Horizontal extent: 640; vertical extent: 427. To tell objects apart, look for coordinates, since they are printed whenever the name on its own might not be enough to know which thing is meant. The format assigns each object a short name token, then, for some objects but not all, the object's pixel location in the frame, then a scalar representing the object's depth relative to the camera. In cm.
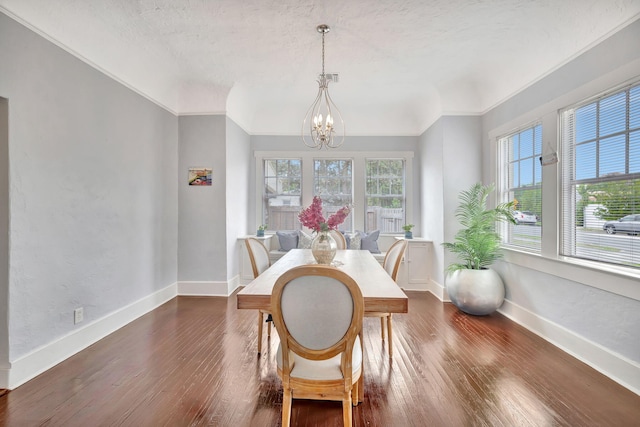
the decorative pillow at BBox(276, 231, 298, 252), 514
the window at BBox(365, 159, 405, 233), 551
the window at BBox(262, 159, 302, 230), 555
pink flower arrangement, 239
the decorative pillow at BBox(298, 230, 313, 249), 501
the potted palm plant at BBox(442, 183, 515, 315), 352
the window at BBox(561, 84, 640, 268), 229
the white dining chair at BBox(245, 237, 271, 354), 263
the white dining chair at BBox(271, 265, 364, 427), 141
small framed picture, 437
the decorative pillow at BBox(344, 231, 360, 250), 503
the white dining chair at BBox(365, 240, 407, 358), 260
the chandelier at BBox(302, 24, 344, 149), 294
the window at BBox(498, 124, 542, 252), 331
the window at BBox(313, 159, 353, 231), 555
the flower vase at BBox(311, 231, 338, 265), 245
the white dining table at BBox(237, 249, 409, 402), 165
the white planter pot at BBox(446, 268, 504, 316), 351
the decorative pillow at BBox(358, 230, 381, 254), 512
